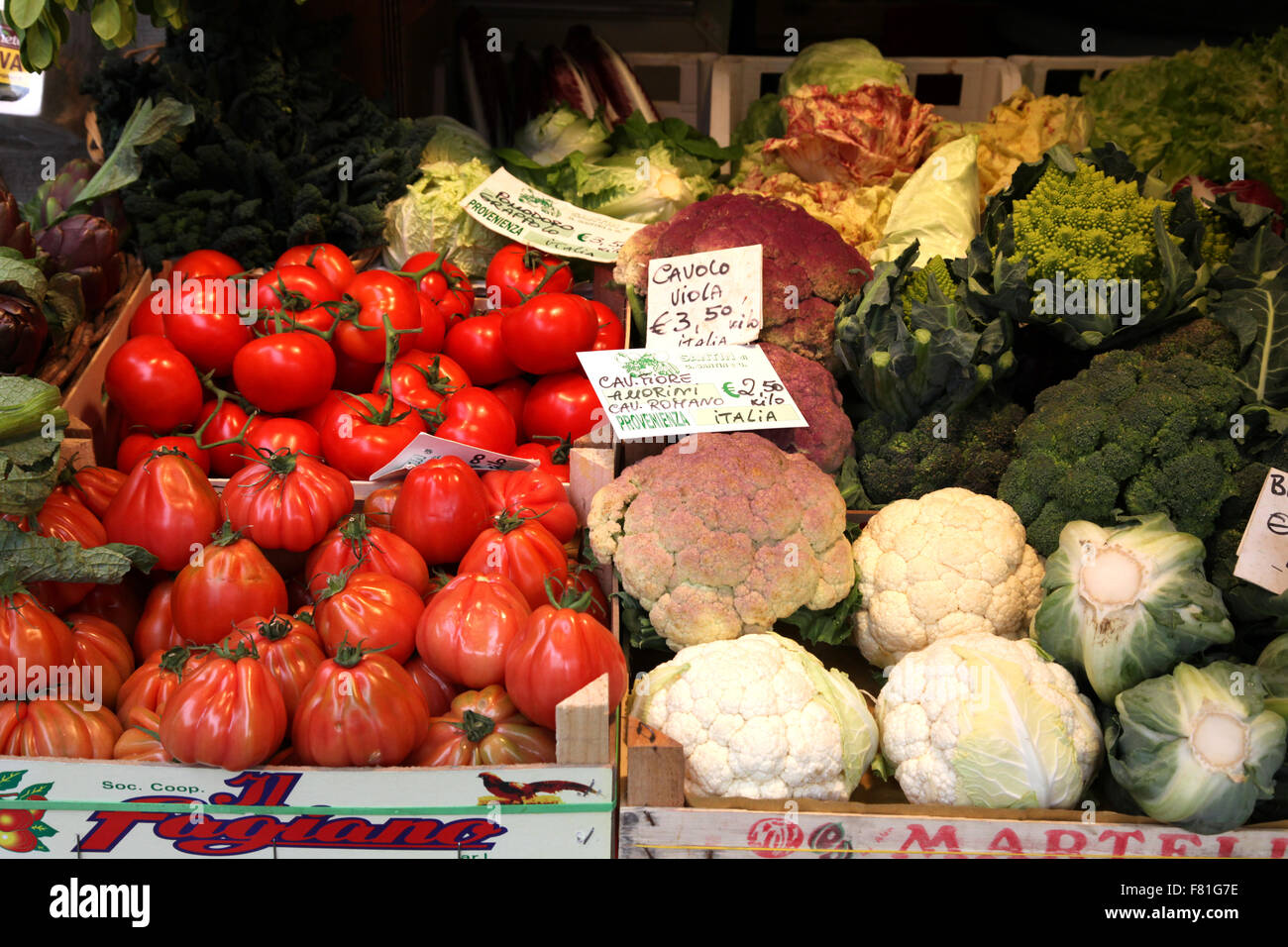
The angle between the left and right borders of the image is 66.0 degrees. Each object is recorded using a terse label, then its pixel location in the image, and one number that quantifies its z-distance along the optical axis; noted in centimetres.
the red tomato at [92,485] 178
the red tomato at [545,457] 214
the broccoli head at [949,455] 205
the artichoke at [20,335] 188
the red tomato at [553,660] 143
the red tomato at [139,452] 201
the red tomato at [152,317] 229
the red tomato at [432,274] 249
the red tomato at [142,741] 143
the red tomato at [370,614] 155
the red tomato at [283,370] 206
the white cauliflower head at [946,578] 179
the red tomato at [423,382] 215
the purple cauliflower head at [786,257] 220
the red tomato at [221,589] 157
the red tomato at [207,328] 217
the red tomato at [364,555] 168
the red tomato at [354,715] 137
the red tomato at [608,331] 238
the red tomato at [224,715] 132
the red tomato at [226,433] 210
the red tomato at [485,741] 147
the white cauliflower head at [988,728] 148
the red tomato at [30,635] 146
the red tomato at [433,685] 161
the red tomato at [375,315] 221
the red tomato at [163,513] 168
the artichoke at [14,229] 212
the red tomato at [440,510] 177
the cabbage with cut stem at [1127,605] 150
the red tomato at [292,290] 220
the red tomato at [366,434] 201
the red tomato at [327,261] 244
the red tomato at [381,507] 189
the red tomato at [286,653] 145
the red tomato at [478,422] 208
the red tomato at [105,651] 157
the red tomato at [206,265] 236
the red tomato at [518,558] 170
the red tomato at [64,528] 161
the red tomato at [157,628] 170
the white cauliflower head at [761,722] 150
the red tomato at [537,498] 189
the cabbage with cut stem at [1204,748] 139
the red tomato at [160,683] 150
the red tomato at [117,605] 171
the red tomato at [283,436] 205
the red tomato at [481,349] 235
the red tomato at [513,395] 239
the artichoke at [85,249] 225
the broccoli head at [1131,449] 169
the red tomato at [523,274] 252
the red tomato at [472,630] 153
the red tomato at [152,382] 204
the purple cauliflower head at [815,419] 207
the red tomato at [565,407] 226
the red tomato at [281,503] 171
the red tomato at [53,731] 142
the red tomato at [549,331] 220
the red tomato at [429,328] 233
